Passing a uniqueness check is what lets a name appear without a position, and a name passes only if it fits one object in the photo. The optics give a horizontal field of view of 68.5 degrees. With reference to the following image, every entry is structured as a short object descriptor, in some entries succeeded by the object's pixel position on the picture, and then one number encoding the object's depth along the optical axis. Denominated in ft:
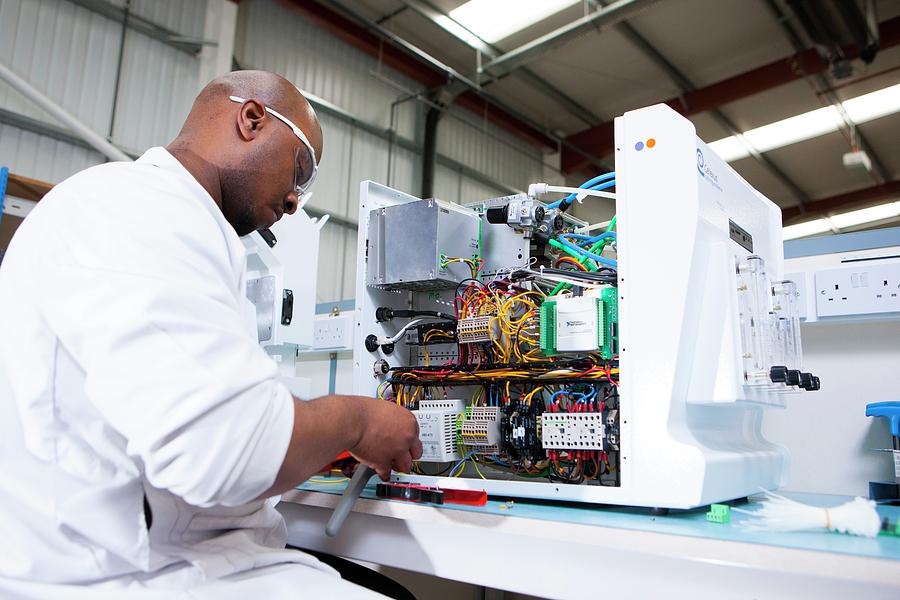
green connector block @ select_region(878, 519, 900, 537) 3.06
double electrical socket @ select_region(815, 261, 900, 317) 5.75
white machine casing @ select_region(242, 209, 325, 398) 7.54
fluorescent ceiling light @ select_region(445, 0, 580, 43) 15.64
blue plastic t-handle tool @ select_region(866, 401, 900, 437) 5.03
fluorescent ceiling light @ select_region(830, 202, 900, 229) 26.33
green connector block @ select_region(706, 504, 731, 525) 3.40
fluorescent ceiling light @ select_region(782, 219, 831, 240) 28.63
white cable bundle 2.99
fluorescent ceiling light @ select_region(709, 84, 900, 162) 19.30
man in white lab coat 2.26
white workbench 2.60
